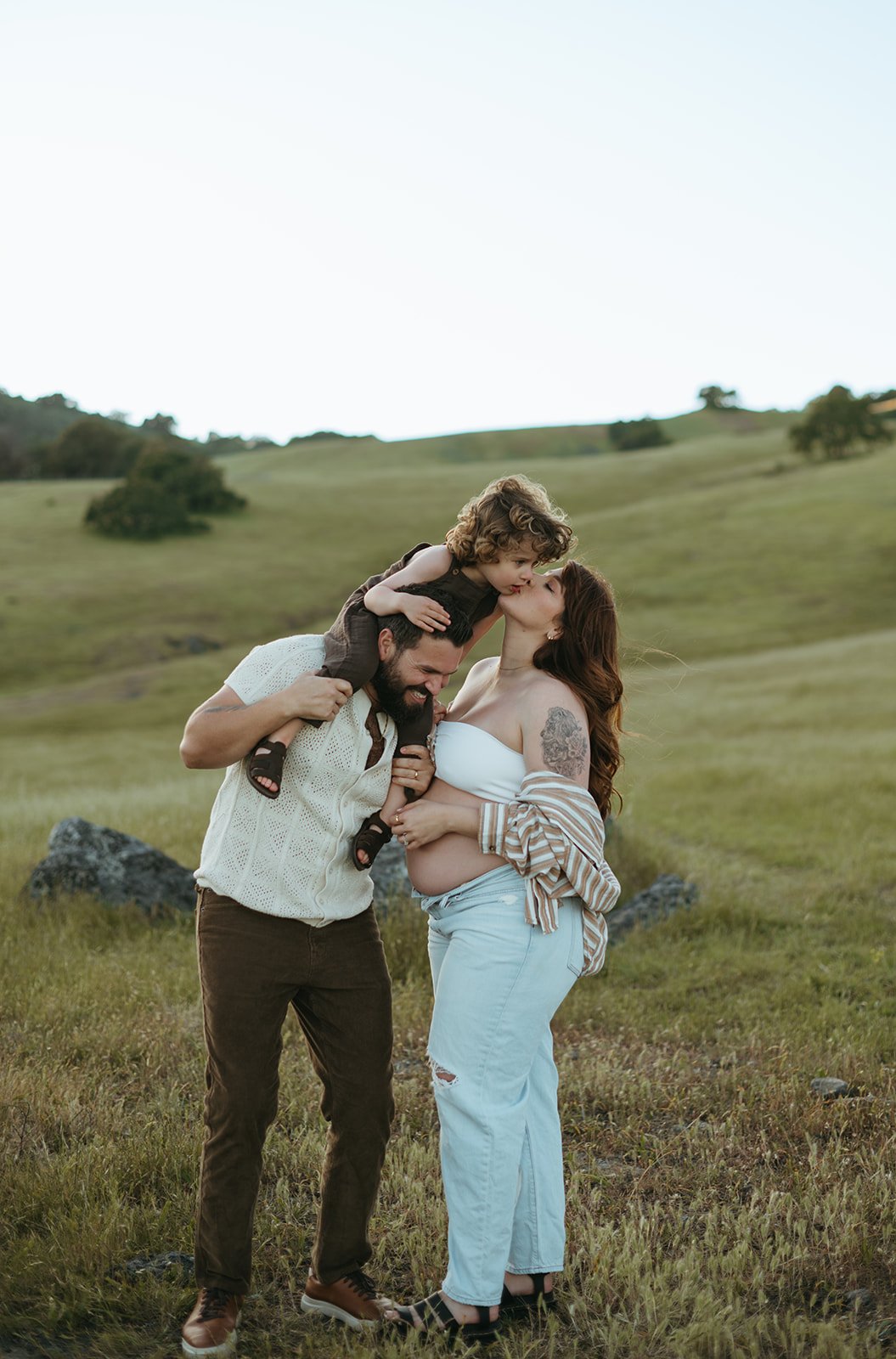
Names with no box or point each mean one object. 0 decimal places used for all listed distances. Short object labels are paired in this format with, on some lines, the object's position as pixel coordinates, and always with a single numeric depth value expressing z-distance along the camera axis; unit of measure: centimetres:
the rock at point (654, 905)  928
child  399
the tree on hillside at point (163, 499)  5850
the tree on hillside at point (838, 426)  7694
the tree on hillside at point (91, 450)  8819
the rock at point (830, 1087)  609
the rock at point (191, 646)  4009
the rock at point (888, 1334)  400
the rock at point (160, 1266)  434
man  404
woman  406
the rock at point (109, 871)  905
